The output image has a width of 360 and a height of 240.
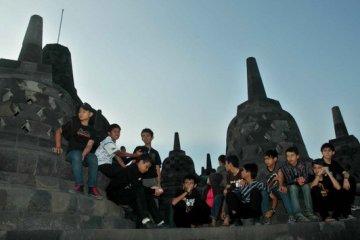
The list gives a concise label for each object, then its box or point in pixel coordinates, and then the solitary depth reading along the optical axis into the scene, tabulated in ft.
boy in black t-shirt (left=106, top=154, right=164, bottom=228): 18.06
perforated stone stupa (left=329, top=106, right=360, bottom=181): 46.00
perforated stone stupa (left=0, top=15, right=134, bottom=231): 18.16
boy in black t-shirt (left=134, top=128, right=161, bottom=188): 21.98
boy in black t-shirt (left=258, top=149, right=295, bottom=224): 17.44
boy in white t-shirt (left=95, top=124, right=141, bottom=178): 19.85
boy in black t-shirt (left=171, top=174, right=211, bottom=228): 18.38
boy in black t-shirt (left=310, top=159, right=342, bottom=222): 16.56
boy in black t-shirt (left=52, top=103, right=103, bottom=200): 19.48
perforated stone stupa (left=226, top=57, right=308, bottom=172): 33.19
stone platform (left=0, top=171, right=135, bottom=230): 17.56
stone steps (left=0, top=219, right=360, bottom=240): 13.02
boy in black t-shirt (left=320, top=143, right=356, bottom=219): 16.48
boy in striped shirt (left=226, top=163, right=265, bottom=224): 17.16
